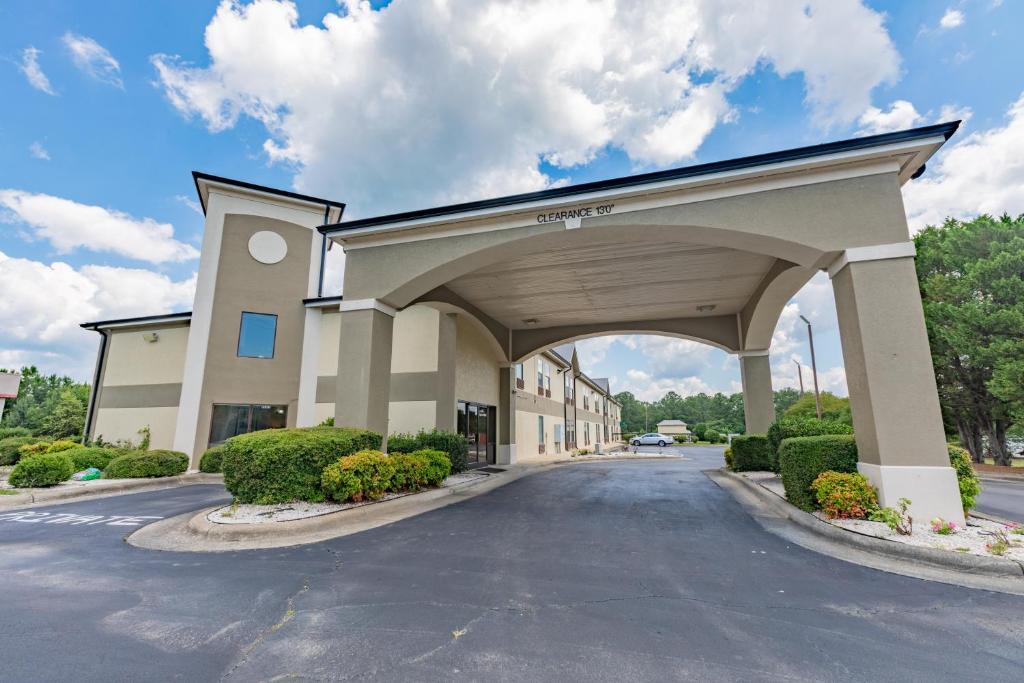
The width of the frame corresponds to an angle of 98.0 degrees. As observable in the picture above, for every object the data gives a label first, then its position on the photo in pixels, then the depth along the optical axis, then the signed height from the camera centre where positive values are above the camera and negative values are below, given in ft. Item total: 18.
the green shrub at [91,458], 41.32 -3.29
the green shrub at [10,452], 53.93 -3.55
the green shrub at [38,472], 33.81 -3.71
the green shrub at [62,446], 49.01 -2.59
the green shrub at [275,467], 23.85 -2.36
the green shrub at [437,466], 32.78 -3.24
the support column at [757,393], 48.70 +3.32
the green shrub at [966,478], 20.65 -2.55
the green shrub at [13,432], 85.56 -1.85
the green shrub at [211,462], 43.83 -3.83
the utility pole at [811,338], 81.71 +15.27
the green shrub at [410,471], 29.12 -3.23
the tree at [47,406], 82.99 +4.35
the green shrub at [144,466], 39.68 -3.89
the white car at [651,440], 150.20 -5.83
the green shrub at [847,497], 20.51 -3.42
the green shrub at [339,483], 24.44 -3.27
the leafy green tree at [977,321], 51.44 +12.10
